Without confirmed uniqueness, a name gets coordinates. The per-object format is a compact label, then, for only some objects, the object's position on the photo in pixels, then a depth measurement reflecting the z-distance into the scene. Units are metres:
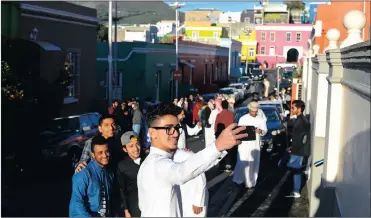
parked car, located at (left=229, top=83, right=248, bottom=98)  38.97
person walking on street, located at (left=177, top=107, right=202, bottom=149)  9.04
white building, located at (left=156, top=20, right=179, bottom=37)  66.12
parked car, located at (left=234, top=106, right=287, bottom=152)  15.24
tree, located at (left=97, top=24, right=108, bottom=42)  49.78
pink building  71.75
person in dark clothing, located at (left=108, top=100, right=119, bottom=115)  15.82
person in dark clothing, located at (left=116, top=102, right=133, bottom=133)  14.94
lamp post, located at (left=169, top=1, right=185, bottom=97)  33.12
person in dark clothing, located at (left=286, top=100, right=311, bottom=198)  9.73
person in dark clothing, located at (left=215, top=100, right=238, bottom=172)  12.03
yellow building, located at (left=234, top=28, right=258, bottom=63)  74.56
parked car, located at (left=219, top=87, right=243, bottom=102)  35.53
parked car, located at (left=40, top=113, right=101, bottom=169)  12.90
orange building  29.44
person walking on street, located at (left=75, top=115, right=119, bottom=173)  6.03
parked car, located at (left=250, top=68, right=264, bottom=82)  56.53
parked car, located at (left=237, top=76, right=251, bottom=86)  46.49
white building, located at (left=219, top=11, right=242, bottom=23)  87.69
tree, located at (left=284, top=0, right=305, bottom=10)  57.04
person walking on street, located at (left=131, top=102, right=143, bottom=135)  14.37
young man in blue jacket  5.09
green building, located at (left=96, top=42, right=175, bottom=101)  28.27
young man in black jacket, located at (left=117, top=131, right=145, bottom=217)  5.38
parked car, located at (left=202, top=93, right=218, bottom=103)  29.33
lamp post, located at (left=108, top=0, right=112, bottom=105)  22.20
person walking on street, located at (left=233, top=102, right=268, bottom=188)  10.77
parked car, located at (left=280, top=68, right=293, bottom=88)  47.70
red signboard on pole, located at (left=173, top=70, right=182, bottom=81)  32.09
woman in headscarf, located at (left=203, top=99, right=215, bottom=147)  13.34
